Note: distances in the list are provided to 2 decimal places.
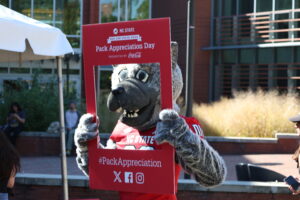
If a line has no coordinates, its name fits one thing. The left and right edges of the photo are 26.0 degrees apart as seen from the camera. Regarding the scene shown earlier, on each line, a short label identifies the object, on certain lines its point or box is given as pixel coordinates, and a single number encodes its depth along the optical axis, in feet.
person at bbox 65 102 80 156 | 49.03
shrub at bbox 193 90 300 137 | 56.08
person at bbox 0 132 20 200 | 15.14
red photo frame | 12.76
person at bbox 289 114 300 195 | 21.21
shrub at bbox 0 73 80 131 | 53.62
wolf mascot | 12.69
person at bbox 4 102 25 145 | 47.91
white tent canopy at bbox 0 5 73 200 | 17.71
